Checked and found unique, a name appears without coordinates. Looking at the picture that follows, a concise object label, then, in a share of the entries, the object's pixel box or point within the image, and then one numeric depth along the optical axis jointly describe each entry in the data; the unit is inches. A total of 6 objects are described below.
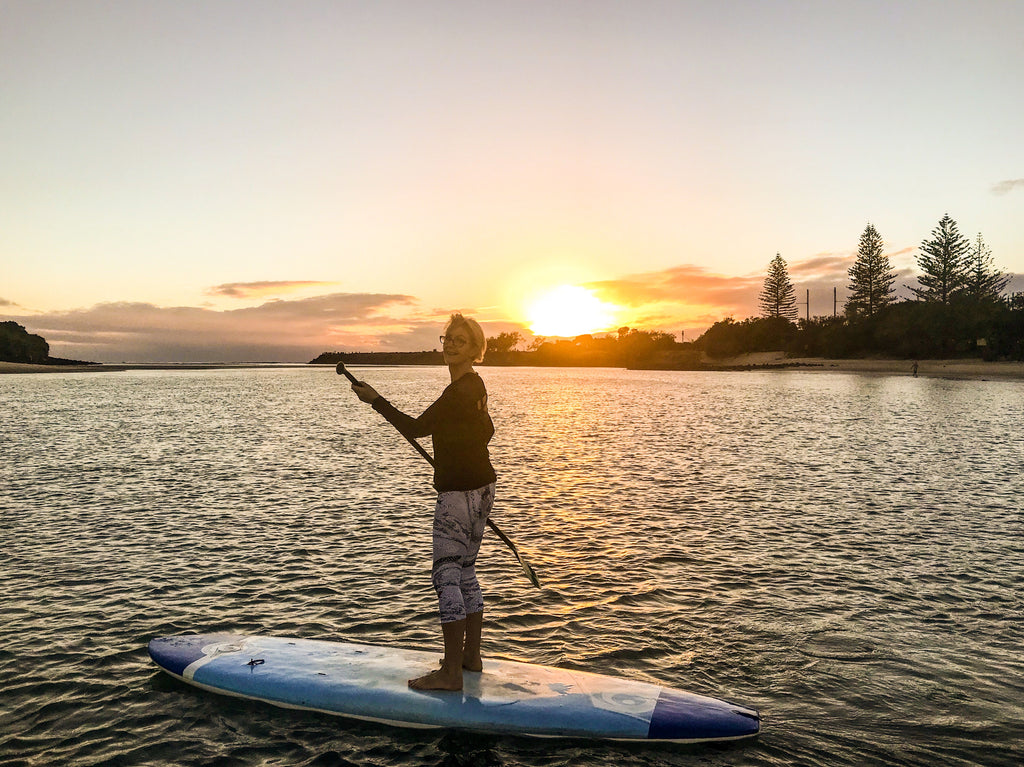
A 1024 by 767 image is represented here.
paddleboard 237.5
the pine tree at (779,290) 5885.8
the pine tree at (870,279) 5024.6
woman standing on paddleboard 227.5
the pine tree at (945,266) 4601.4
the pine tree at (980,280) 4549.7
